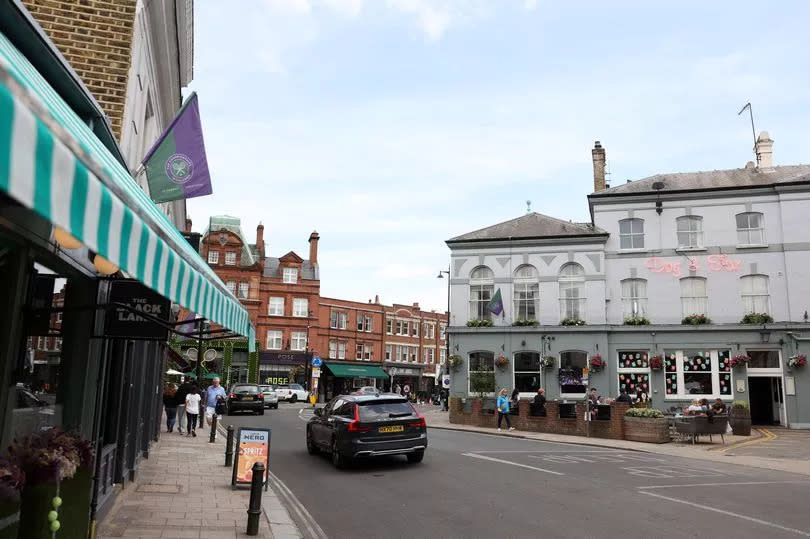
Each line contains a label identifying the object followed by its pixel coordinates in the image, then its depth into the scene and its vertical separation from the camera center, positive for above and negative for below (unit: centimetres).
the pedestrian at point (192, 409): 1958 -149
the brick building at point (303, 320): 5584 +440
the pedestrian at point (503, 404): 2484 -146
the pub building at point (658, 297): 2805 +365
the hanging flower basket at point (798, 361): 2658 +54
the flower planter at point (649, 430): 2044 -200
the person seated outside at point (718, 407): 2134 -125
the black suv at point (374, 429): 1306 -138
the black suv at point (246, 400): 3247 -194
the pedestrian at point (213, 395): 2189 -119
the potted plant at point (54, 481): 491 -103
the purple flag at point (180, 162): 986 +329
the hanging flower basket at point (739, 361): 2728 +51
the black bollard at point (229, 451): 1333 -192
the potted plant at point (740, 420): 2267 -176
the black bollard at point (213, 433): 1838 -213
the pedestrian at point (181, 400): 2056 -128
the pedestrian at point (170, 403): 2083 -141
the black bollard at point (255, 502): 738 -169
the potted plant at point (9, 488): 451 -96
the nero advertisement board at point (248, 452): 1063 -154
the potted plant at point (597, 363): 2936 +32
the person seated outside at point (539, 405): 2472 -147
